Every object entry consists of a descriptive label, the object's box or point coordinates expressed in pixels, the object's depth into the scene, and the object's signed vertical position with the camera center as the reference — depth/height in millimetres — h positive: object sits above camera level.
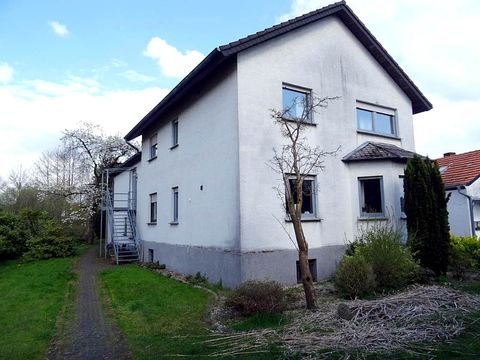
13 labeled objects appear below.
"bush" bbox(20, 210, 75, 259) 18547 -435
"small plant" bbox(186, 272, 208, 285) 11078 -1672
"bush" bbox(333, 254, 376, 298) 8133 -1273
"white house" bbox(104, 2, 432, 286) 10016 +2590
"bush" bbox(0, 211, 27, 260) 18406 -303
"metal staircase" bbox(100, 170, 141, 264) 18283 -220
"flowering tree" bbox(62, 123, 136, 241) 29031 +6370
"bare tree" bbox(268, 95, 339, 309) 10414 +2231
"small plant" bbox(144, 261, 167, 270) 14684 -1604
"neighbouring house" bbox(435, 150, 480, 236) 17250 +1035
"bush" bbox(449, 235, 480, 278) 10656 -1095
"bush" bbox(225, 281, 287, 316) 7102 -1496
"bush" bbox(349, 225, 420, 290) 8625 -924
